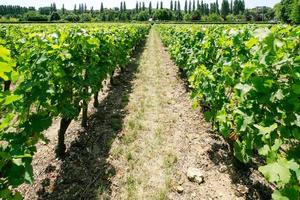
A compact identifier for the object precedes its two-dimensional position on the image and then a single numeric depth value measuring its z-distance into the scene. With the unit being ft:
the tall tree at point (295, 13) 273.01
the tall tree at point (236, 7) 555.69
